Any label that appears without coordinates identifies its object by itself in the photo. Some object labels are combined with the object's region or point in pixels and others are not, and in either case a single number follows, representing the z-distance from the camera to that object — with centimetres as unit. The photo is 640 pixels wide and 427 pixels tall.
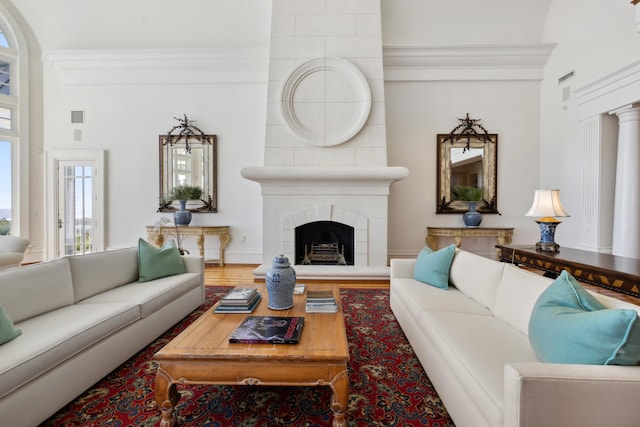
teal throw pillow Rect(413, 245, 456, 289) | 279
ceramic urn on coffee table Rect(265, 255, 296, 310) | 217
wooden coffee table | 152
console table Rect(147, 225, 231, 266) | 516
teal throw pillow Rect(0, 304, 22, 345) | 158
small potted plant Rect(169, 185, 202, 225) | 525
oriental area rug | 163
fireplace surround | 479
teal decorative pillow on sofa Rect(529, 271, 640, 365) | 108
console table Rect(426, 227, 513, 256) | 510
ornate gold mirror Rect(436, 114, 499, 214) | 545
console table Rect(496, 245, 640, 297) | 234
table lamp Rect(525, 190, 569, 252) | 335
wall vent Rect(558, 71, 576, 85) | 470
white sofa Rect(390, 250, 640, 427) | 103
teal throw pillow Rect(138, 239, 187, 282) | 298
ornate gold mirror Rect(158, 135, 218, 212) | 560
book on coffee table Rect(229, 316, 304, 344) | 166
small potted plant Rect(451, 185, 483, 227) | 524
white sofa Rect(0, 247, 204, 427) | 148
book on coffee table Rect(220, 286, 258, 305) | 220
